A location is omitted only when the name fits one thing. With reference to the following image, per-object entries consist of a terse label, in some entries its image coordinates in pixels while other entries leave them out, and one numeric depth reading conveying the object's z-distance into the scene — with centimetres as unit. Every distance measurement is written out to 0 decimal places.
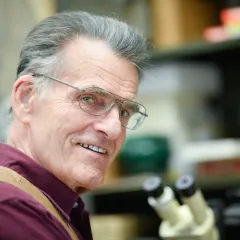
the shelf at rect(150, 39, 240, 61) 464
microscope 281
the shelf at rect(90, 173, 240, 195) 459
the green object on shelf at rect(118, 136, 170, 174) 481
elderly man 234
